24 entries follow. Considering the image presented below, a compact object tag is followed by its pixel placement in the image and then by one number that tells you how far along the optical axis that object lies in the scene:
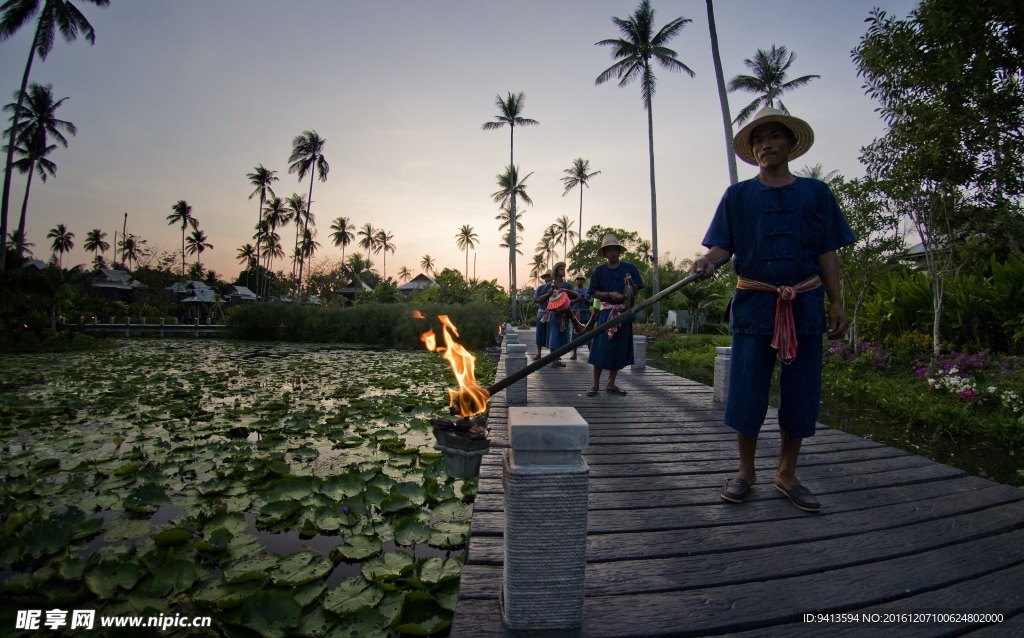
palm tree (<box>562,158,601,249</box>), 42.12
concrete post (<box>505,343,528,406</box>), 4.89
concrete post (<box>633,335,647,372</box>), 7.74
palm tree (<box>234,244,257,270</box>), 64.81
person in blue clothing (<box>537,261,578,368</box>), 7.60
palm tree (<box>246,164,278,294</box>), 41.16
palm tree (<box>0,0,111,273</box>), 16.80
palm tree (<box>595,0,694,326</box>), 21.12
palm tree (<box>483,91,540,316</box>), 31.45
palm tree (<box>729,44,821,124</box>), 21.62
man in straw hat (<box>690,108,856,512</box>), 2.32
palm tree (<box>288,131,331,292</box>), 35.98
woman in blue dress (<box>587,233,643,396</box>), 5.18
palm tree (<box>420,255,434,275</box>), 83.19
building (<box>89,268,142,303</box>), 37.06
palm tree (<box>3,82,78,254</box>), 25.30
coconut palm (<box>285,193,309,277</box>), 44.50
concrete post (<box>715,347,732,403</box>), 4.82
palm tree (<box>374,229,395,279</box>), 73.00
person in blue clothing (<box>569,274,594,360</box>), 8.48
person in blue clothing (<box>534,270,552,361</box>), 8.09
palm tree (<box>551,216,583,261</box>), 55.34
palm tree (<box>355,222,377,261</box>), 71.25
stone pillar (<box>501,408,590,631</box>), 1.40
